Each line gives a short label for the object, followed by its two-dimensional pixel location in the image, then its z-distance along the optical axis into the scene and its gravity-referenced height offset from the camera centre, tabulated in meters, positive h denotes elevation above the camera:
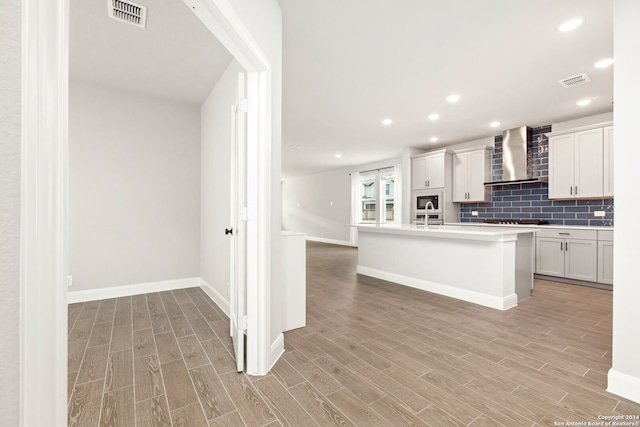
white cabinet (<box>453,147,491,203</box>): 5.87 +0.79
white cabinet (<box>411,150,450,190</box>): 6.30 +0.94
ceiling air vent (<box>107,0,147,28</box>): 2.19 +1.54
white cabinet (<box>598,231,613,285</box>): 4.18 -0.62
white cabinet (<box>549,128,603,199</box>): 4.42 +0.76
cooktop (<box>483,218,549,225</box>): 5.23 -0.15
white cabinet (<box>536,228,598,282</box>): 4.35 -0.62
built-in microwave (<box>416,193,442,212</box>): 6.37 +0.27
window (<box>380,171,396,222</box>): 8.73 +0.50
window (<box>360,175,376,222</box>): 9.36 +0.44
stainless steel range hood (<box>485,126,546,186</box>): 5.26 +1.01
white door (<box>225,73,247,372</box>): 1.99 -0.09
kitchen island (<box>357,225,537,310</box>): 3.29 -0.61
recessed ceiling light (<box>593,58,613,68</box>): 3.01 +1.56
